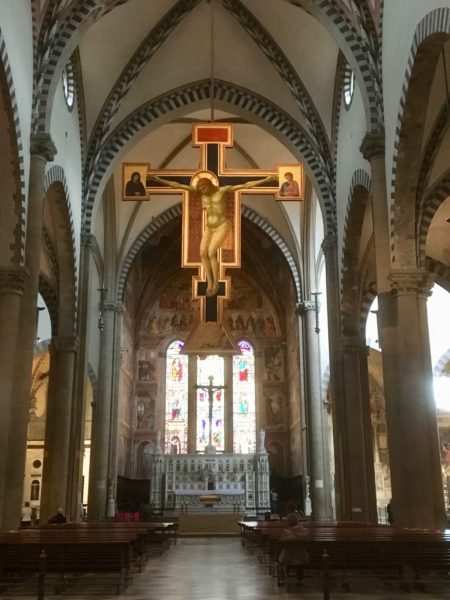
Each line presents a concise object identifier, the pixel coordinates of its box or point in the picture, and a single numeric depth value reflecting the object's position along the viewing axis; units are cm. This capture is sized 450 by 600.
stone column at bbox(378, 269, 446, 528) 1141
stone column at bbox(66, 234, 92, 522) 1700
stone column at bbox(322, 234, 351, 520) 1667
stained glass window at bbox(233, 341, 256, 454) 3288
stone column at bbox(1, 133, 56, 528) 1184
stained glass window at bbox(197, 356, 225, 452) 3269
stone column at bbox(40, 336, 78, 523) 1633
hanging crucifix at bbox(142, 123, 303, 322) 1484
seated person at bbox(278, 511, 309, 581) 813
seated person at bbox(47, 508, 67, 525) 1459
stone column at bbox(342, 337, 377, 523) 1641
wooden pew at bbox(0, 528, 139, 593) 791
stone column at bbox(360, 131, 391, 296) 1253
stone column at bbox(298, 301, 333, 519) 2256
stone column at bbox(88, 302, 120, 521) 2305
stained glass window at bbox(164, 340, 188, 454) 3275
